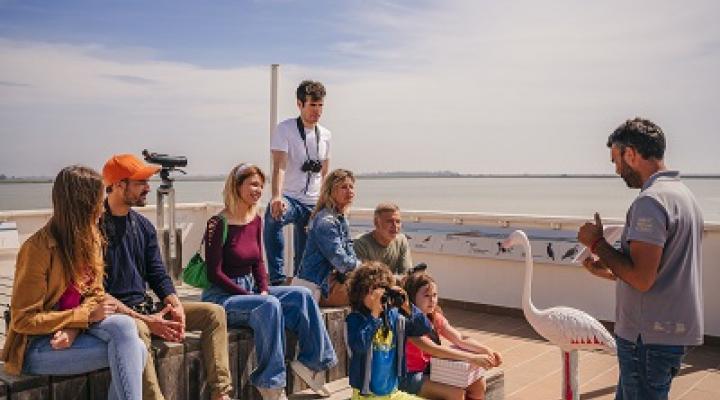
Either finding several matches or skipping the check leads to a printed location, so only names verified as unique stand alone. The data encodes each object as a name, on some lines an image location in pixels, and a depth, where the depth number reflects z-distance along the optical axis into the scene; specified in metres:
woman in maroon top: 3.28
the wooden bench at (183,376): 2.58
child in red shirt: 3.21
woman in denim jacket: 3.89
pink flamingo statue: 3.18
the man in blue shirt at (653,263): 2.42
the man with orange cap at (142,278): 2.96
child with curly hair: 2.93
